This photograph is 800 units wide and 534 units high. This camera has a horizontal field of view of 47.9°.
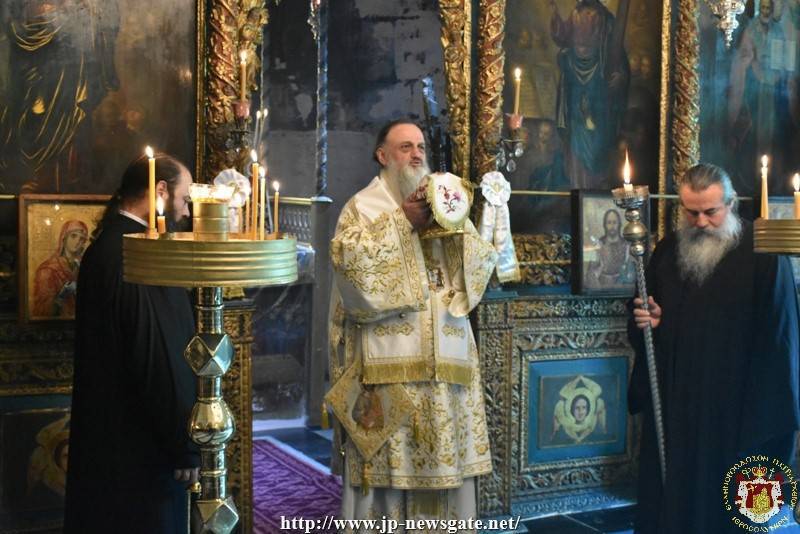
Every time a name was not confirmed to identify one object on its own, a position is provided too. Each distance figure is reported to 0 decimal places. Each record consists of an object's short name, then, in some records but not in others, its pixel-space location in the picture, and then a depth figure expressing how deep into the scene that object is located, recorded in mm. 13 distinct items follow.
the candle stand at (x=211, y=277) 1747
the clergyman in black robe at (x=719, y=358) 3688
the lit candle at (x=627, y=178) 3471
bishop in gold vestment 3568
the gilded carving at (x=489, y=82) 4660
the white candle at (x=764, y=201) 2715
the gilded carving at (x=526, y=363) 4820
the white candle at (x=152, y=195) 1835
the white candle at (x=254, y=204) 1857
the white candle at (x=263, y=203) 1899
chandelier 4234
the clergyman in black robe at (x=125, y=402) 2848
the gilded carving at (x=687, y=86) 5211
